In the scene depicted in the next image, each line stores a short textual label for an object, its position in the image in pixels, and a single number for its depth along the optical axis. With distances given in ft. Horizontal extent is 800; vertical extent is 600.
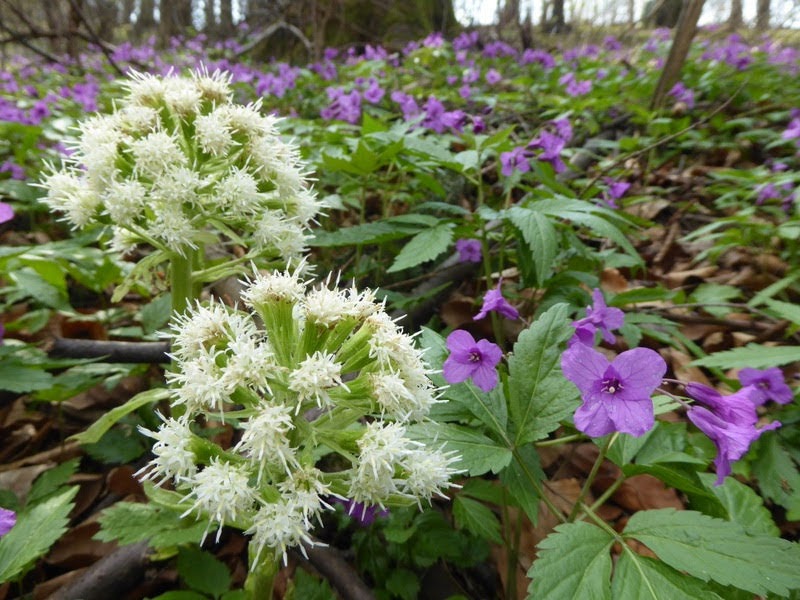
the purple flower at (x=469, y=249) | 1.33
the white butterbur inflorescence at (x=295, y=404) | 0.53
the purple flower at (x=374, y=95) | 2.82
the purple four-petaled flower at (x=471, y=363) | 0.70
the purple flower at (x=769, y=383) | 0.96
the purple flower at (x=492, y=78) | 3.46
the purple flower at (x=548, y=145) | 1.42
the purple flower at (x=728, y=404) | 0.63
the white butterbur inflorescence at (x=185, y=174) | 0.80
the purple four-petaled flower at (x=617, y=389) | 0.59
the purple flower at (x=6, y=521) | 0.61
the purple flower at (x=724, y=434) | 0.61
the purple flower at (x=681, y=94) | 2.58
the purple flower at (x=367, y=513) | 0.86
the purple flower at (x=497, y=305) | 0.82
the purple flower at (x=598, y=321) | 0.77
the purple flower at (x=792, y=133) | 2.01
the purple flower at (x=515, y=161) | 1.38
